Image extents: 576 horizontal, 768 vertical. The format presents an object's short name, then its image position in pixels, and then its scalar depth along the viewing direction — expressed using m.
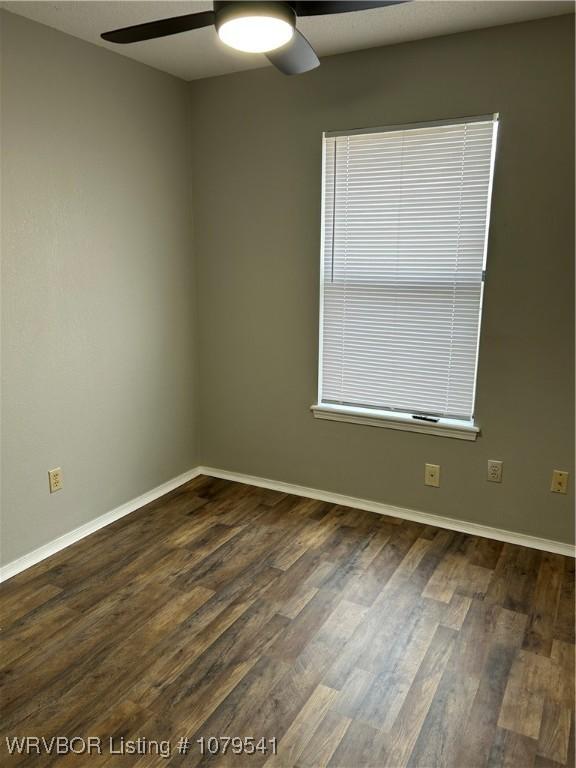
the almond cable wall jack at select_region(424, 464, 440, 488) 3.21
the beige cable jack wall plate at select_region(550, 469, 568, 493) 2.88
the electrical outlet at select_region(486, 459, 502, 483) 3.04
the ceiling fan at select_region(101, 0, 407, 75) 1.60
